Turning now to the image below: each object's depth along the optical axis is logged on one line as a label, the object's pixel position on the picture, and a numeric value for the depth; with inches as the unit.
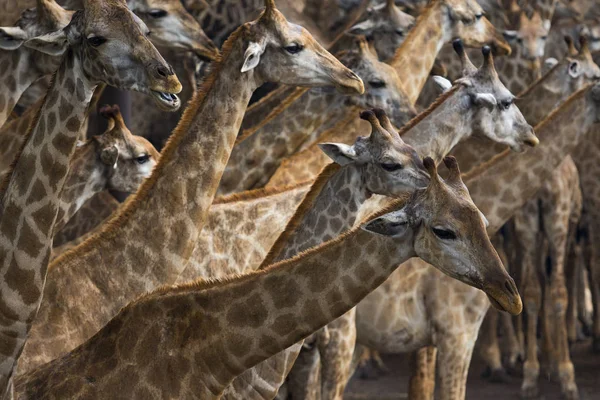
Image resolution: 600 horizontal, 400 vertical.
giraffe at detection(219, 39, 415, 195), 786.2
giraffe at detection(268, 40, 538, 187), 723.4
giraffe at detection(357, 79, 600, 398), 728.3
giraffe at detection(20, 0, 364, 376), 585.3
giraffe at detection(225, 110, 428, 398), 594.9
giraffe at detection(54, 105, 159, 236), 707.4
